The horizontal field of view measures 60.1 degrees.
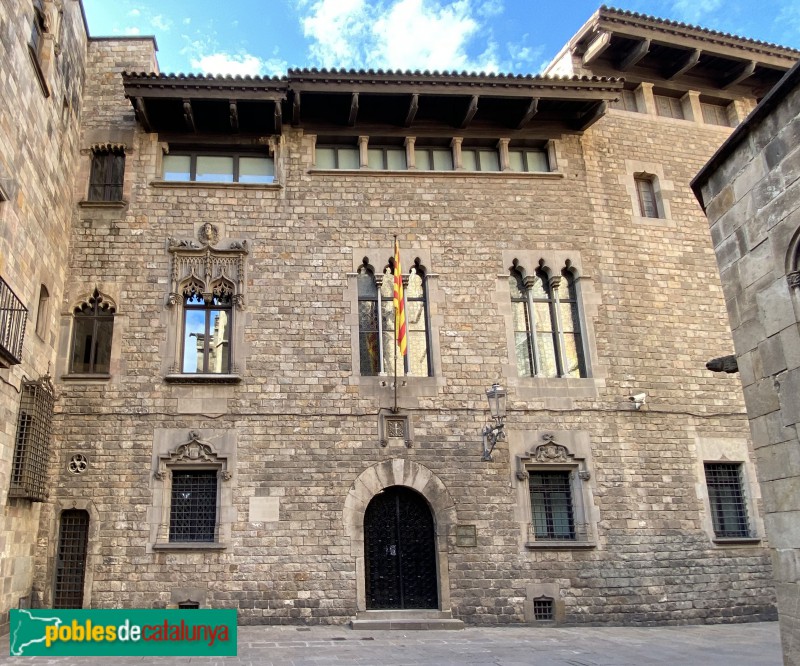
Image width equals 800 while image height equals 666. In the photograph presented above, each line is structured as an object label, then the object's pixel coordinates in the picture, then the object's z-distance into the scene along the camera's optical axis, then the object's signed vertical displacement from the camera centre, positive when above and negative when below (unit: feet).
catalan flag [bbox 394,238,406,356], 42.01 +13.65
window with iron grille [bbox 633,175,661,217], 51.62 +24.60
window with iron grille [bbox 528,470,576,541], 43.42 +2.21
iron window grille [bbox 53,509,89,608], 39.55 +0.03
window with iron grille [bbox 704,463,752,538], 45.06 +2.18
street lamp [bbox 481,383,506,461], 40.42 +7.06
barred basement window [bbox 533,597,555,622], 41.24 -3.88
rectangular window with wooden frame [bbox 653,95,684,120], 55.01 +32.86
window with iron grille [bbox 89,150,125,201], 47.62 +25.43
